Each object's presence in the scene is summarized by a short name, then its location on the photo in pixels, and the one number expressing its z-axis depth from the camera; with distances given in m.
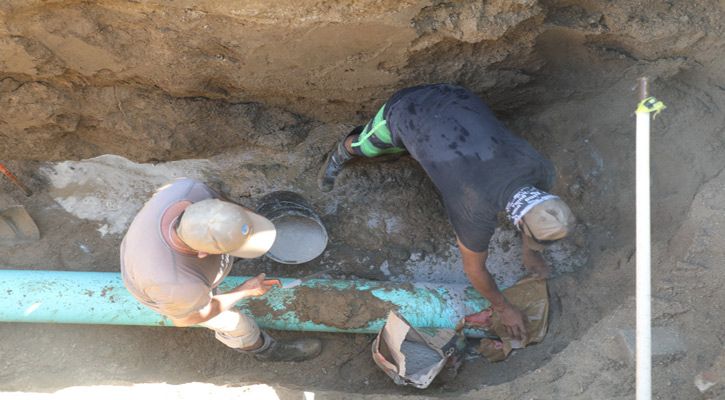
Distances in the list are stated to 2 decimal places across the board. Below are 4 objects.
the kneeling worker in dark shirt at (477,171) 2.57
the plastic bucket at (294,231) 3.42
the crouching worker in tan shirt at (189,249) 2.27
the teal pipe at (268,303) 3.12
